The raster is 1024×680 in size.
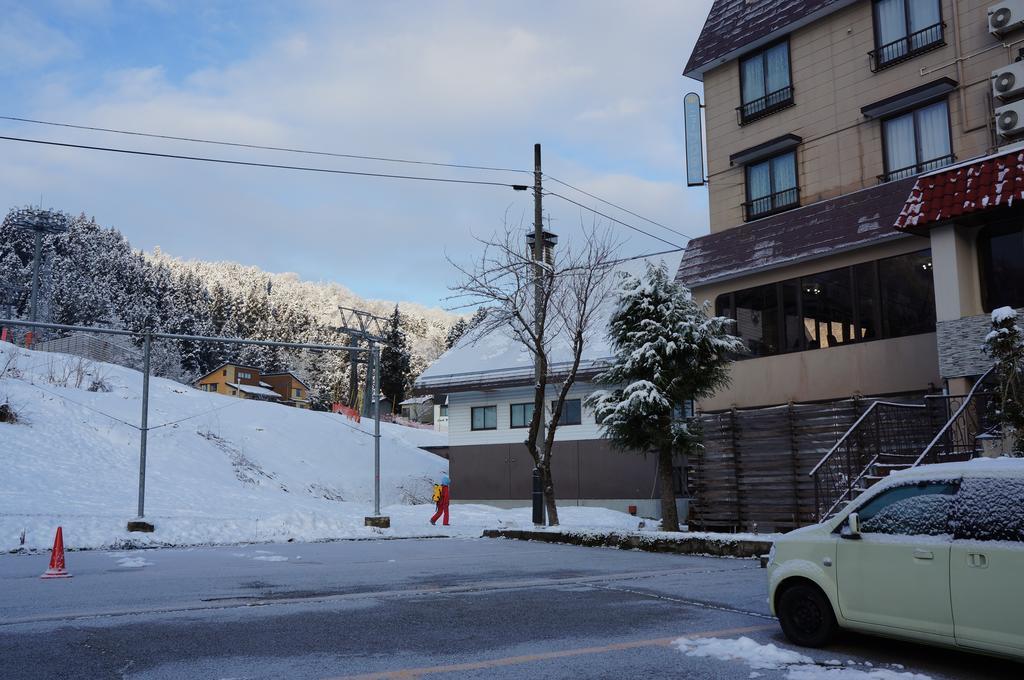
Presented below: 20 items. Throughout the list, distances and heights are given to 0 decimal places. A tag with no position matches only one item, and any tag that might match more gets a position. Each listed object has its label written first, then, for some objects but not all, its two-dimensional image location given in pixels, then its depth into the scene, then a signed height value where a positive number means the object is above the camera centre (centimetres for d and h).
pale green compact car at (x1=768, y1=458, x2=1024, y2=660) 593 -88
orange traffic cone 1212 -142
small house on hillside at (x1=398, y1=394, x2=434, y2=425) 10469 +643
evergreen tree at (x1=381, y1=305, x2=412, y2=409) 9225 +1045
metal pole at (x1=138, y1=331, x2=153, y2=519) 2066 +115
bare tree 2152 +425
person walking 2458 -128
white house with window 2923 +85
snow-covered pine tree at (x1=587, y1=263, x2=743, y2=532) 1927 +207
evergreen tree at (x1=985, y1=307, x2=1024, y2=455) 1248 +127
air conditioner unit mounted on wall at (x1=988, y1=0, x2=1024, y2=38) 1700 +887
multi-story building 1788 +663
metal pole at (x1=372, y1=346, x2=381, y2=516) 2392 +60
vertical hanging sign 2347 +887
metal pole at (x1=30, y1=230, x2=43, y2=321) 4444 +960
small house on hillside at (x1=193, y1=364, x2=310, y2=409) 8525 +837
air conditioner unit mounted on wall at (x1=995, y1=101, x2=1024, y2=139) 1652 +655
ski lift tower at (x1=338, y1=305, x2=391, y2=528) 2362 -4
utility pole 2155 +490
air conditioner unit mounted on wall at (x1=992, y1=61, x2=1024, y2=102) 1661 +735
